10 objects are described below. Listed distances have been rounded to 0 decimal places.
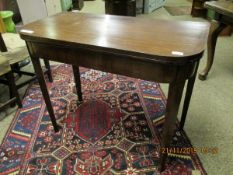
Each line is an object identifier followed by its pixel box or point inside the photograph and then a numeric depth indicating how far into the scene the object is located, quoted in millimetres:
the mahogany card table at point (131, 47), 814
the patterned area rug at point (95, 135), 1250
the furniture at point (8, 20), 2246
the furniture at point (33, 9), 2982
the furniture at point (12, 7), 2808
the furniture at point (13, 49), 1608
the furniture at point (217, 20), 1563
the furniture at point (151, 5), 4168
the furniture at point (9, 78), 1518
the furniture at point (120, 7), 3379
